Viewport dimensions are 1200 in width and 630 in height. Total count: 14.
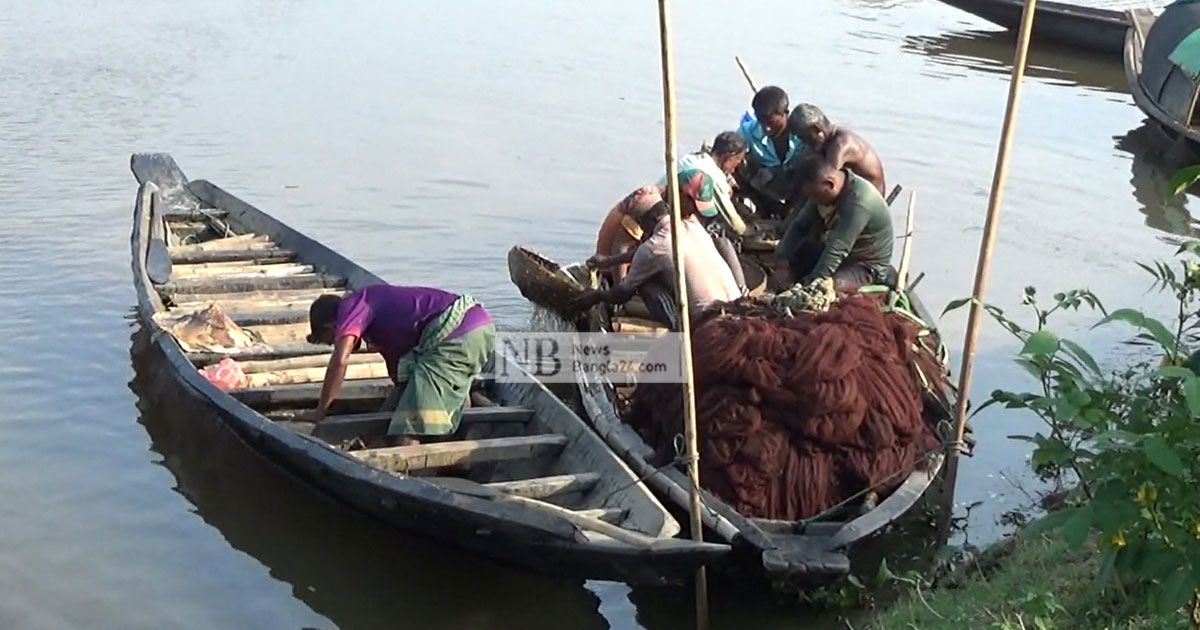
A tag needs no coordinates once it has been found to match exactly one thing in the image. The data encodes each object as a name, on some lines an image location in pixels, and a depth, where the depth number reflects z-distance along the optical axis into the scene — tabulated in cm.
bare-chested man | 743
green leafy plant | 250
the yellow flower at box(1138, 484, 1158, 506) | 256
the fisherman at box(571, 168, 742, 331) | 597
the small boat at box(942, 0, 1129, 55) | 1761
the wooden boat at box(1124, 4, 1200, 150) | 1217
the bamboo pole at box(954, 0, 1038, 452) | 424
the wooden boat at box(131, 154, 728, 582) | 442
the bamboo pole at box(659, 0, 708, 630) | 386
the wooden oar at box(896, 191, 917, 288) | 675
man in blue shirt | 847
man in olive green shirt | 640
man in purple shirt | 529
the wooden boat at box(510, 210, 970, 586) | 443
